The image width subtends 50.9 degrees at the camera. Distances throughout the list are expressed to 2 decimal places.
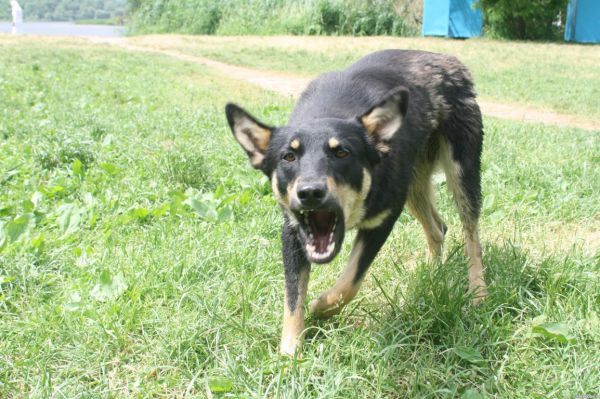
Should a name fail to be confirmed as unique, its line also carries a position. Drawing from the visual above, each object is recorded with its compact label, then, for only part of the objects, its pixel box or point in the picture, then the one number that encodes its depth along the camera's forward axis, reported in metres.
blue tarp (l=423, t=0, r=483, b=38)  23.77
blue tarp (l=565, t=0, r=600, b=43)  22.06
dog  3.14
